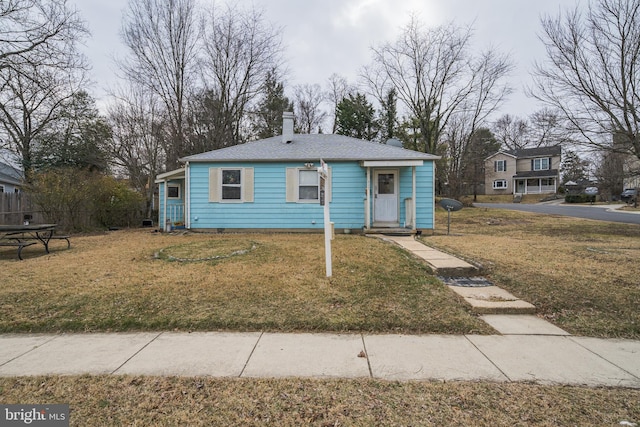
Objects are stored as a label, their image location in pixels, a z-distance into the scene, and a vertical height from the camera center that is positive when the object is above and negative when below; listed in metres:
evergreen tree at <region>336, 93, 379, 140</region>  28.97 +8.31
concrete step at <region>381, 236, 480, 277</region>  5.61 -1.17
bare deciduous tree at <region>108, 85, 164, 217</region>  17.41 +3.85
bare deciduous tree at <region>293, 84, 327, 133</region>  29.06 +9.21
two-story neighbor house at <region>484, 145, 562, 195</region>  40.88 +4.45
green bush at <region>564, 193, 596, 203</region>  31.64 +0.53
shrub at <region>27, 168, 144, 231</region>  11.15 +0.27
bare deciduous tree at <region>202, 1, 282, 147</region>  18.75 +8.63
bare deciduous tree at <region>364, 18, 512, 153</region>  21.20 +9.34
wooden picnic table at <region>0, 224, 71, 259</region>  6.89 -0.55
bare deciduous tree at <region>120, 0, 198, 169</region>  16.98 +8.79
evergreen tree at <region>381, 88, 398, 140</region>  27.29 +8.29
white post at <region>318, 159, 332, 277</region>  5.14 -0.01
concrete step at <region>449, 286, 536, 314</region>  4.02 -1.36
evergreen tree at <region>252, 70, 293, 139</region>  24.27 +7.55
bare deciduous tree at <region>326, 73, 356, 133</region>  30.05 +11.42
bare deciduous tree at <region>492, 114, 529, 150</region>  45.72 +11.09
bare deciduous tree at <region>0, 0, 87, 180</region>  9.27 +5.07
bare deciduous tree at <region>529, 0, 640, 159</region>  11.09 +4.92
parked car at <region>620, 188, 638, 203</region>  30.71 +0.81
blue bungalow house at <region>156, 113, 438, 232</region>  11.16 +0.50
